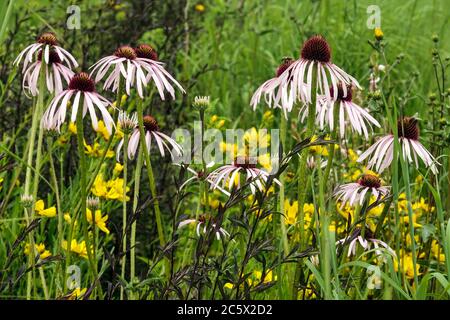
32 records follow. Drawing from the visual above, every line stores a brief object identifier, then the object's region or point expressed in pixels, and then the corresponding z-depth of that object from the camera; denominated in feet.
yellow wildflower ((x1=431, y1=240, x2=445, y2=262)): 13.28
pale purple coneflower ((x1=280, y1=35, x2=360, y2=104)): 9.96
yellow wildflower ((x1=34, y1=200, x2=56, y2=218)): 11.63
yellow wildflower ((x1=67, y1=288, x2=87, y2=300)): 9.67
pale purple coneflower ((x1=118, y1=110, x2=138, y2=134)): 10.05
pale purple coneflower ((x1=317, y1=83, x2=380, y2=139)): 10.37
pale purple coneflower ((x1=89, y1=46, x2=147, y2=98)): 9.55
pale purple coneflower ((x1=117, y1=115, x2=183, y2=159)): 10.89
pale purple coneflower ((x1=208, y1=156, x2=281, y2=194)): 10.50
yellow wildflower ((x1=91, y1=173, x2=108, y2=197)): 12.41
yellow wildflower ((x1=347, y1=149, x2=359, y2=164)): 14.79
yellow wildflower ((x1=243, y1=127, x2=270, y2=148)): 12.87
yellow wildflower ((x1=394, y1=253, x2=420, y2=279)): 13.40
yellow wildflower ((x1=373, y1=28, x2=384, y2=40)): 12.39
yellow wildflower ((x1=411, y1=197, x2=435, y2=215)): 13.93
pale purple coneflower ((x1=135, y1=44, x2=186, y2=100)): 9.79
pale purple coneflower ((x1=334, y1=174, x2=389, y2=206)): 11.09
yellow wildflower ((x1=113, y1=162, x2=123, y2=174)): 13.22
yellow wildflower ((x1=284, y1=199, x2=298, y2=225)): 13.20
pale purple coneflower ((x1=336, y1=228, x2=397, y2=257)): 10.24
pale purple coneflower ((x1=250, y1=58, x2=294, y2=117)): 10.02
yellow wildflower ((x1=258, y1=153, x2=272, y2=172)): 13.04
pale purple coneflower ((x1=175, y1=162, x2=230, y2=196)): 10.29
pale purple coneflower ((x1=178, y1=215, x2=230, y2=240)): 10.21
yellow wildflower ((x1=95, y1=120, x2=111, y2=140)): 14.31
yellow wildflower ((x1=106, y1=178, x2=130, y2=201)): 12.61
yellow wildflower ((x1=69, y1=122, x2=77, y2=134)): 14.31
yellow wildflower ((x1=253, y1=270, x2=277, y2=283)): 12.13
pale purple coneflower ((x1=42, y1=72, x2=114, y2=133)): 9.39
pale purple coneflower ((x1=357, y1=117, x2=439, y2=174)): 10.76
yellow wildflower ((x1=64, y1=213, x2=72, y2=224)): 12.14
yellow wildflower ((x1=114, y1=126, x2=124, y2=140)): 13.57
